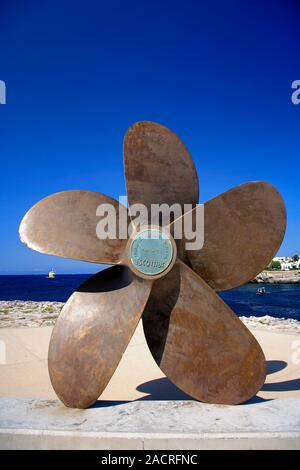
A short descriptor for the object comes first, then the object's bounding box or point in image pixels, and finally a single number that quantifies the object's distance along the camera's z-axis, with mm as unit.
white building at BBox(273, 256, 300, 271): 115625
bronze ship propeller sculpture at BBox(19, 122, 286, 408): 4227
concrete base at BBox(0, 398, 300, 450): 3604
